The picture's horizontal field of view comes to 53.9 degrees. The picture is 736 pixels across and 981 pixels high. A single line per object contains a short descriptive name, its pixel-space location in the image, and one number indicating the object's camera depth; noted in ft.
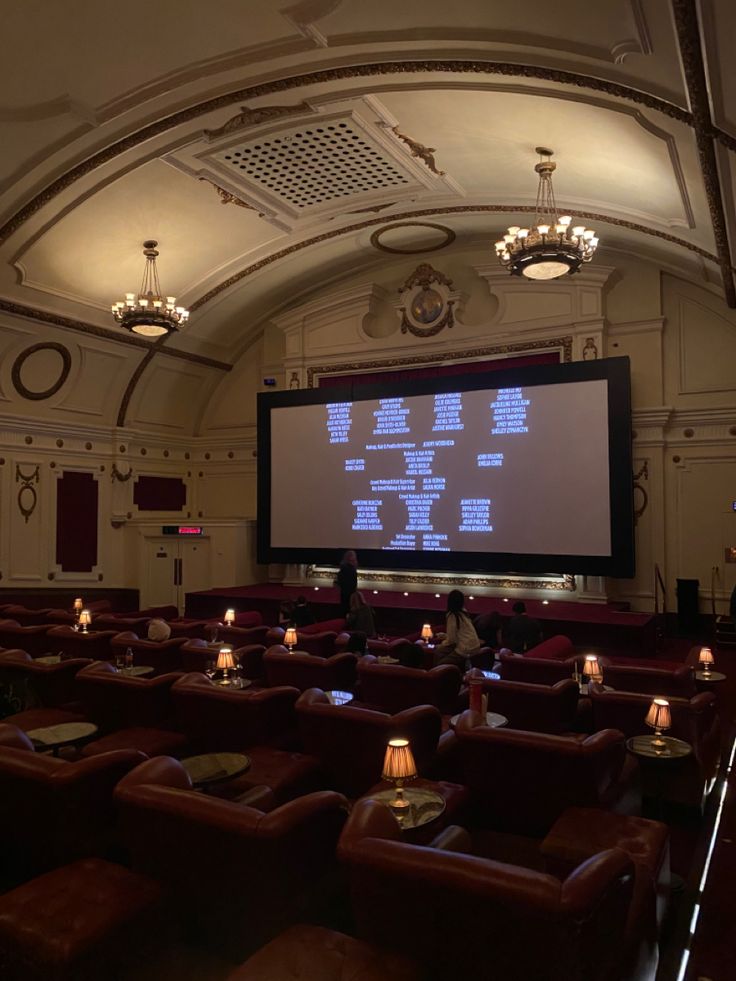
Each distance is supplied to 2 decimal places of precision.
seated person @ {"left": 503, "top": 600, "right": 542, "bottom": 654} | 20.57
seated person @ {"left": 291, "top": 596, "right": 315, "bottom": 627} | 25.14
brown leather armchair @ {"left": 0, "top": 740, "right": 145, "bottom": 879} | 8.19
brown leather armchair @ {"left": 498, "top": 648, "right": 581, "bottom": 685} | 15.16
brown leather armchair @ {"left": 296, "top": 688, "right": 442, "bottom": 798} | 10.57
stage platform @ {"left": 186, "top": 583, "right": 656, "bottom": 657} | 26.11
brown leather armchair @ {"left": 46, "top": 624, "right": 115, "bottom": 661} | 18.99
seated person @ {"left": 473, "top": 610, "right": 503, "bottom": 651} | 22.34
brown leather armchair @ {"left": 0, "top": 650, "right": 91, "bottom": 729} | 15.07
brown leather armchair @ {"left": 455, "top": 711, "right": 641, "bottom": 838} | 9.34
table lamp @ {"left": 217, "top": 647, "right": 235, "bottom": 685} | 15.37
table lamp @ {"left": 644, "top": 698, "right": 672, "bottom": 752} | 10.84
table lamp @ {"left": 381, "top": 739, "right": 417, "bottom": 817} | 8.68
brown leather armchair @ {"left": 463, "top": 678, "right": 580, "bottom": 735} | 12.38
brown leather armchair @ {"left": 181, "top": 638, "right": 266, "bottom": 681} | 17.24
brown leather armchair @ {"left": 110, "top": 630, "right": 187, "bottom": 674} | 17.74
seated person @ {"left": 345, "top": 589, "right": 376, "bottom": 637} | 22.29
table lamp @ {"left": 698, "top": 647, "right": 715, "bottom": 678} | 17.06
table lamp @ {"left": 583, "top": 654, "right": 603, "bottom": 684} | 14.92
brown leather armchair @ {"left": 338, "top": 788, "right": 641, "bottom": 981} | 5.29
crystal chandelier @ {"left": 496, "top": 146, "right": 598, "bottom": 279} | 23.66
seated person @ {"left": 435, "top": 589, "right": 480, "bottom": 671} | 18.40
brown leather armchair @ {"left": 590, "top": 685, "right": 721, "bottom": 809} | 11.76
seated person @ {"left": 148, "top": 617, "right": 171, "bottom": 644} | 20.08
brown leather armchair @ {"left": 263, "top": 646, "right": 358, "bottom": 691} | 15.02
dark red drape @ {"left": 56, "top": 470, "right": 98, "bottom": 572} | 35.76
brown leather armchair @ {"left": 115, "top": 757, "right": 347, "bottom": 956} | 6.70
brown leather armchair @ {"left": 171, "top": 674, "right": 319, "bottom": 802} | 11.60
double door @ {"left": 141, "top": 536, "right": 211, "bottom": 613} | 37.96
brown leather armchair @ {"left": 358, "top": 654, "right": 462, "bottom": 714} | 13.67
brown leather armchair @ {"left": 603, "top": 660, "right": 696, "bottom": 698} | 14.21
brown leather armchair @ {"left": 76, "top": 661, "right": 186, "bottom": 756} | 12.60
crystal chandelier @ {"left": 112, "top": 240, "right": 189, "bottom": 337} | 28.68
